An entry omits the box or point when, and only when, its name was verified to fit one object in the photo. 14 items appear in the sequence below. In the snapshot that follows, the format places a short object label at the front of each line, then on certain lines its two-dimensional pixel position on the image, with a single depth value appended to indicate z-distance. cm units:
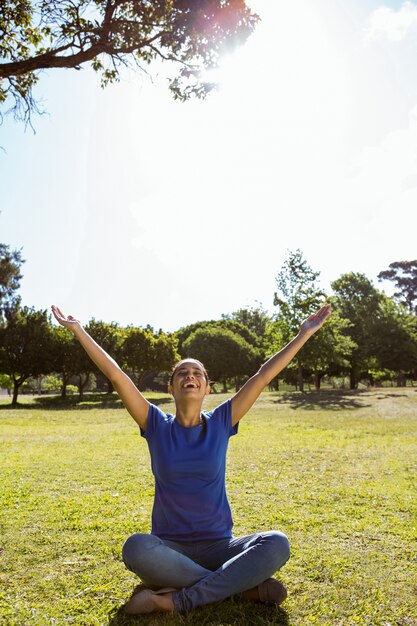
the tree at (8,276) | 3966
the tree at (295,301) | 4005
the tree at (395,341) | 4769
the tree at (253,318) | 7938
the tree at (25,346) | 4194
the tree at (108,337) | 4447
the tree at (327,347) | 3884
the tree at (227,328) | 6762
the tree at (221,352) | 5562
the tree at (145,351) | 4466
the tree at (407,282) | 6719
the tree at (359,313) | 4866
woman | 339
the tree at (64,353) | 4409
